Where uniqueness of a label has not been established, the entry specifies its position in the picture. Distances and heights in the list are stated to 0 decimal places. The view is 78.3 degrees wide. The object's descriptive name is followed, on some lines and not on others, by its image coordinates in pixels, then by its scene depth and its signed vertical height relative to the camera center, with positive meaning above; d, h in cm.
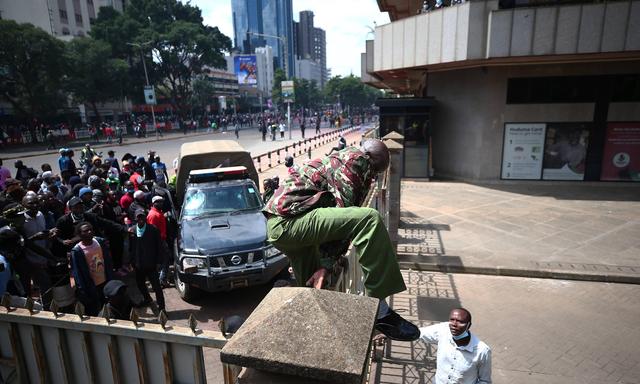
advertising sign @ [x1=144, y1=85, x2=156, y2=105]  3841 +138
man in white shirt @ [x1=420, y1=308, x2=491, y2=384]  343 -222
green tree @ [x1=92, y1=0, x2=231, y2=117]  4650 +855
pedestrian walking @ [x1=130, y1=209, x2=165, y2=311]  589 -210
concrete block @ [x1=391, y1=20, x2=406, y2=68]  1486 +227
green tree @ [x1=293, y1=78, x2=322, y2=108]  9069 +276
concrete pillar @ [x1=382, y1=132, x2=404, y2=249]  823 -185
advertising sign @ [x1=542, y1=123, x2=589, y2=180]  1398 -188
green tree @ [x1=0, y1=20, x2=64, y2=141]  3106 +356
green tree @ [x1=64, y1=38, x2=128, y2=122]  3822 +399
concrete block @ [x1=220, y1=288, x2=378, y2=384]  141 -87
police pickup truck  600 -208
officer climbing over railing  211 -64
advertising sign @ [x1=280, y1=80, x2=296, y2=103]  3781 +146
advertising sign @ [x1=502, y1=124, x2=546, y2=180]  1429 -187
